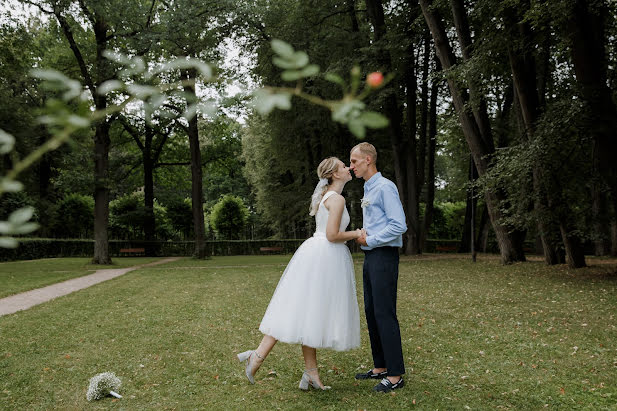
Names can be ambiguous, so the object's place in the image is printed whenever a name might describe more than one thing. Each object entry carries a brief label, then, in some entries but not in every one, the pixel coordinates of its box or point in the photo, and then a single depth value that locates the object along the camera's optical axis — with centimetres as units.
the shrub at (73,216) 3109
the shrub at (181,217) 3388
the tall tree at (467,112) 1541
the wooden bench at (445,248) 3222
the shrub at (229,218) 3478
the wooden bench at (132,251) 2958
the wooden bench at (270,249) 3144
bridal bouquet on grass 461
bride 445
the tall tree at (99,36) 1898
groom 452
